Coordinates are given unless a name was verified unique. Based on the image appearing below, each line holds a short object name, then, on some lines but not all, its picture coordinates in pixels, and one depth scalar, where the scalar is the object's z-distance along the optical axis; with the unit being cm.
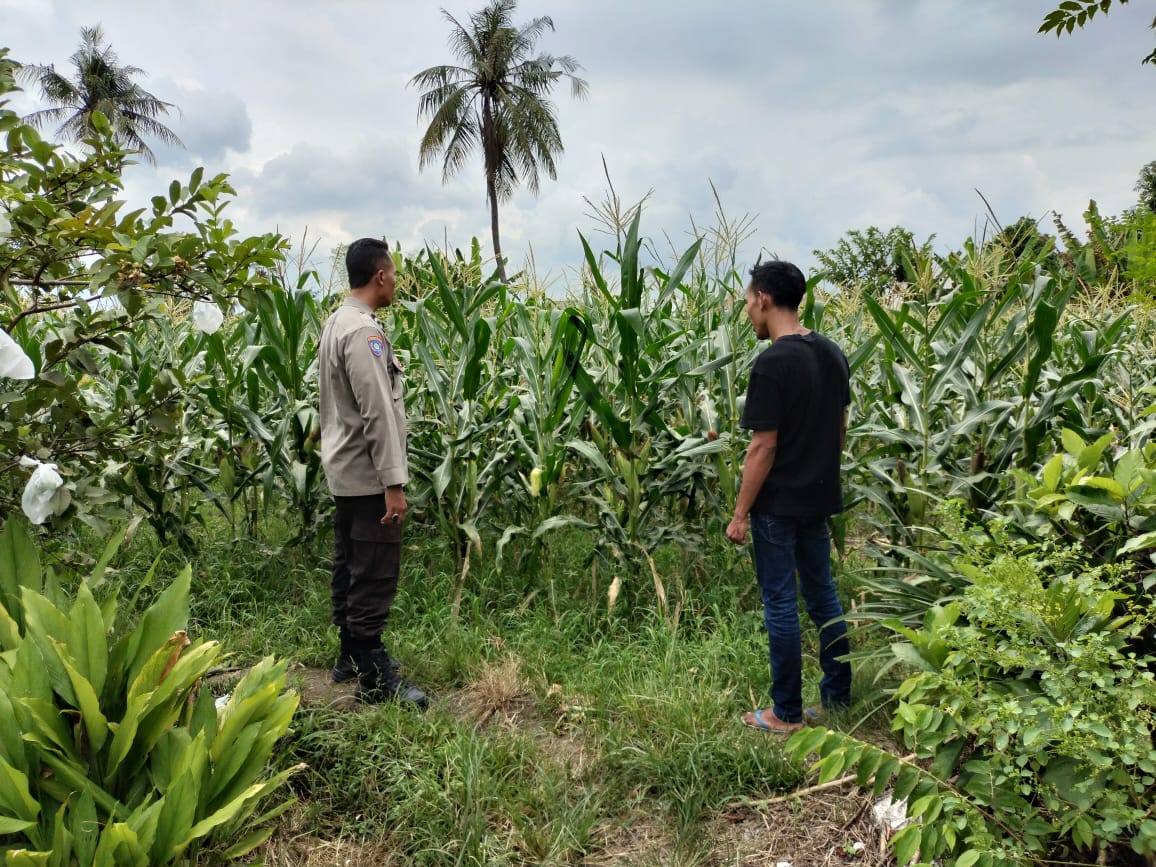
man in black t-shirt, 308
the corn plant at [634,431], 399
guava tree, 288
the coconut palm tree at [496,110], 3064
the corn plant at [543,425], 414
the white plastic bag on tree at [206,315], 336
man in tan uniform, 328
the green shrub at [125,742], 218
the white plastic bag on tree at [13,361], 229
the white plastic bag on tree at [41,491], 263
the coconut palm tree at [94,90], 3434
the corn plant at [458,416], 423
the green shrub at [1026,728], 186
